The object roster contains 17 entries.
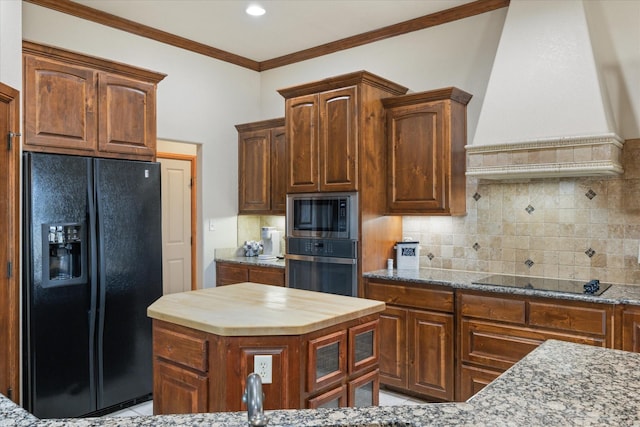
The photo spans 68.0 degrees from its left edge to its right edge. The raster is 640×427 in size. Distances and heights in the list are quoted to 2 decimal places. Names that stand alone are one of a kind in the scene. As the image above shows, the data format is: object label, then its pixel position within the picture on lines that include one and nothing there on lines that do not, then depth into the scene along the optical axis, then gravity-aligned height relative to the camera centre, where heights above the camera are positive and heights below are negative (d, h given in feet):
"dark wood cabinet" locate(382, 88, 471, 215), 12.30 +1.58
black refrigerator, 9.85 -1.52
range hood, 9.82 +2.31
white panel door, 18.22 -0.45
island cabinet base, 6.76 -2.37
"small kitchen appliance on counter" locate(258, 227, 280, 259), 16.96 -1.07
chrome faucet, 2.89 -1.19
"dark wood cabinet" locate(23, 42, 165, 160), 10.02 +2.48
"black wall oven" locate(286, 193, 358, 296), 12.74 -0.86
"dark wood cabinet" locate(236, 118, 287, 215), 16.22 +1.59
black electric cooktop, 9.74 -1.65
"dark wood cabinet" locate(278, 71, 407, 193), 12.59 +2.25
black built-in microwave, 12.70 -0.09
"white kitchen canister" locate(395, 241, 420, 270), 13.33 -1.25
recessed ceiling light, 13.12 +5.69
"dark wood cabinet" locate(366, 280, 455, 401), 11.29 -3.17
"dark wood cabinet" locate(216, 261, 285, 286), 14.85 -2.04
